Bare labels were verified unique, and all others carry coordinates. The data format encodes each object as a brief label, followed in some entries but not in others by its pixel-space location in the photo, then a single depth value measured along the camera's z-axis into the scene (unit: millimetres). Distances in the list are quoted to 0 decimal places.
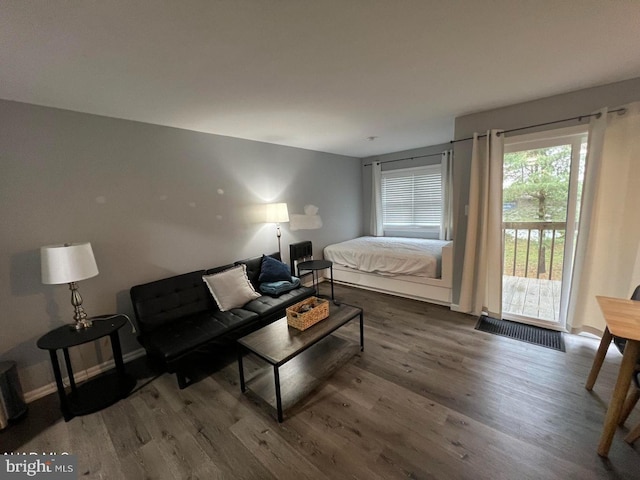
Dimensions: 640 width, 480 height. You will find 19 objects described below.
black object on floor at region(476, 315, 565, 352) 2463
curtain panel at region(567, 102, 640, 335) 2137
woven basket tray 2115
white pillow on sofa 2713
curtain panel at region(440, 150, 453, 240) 4273
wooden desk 1307
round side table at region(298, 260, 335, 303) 3680
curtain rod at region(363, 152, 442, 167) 4465
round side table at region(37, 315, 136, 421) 1780
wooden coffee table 1822
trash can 1749
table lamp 1727
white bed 3406
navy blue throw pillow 3225
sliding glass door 2479
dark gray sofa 2059
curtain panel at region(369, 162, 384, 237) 5148
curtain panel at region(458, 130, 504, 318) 2730
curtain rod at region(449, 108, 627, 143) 2128
